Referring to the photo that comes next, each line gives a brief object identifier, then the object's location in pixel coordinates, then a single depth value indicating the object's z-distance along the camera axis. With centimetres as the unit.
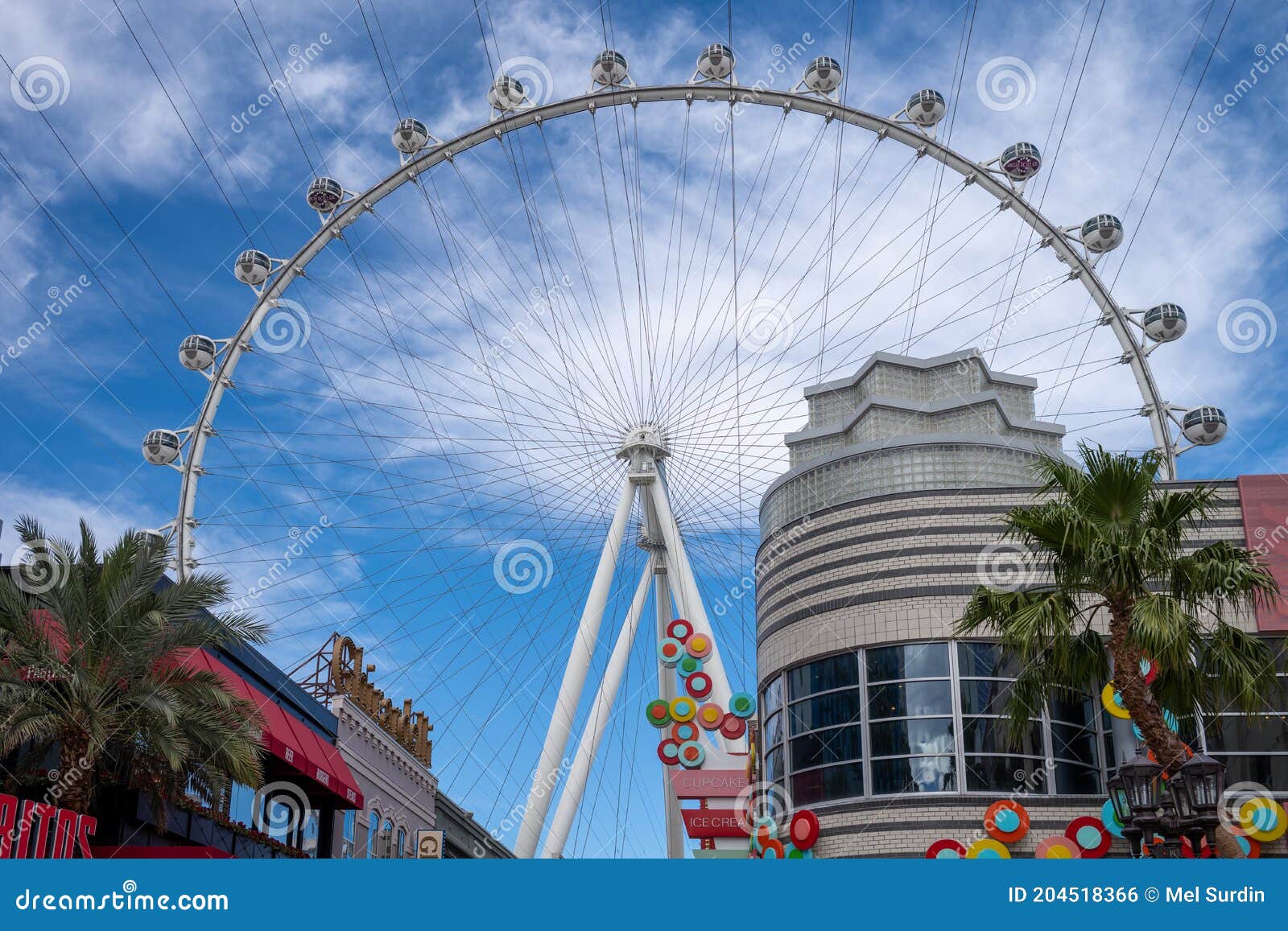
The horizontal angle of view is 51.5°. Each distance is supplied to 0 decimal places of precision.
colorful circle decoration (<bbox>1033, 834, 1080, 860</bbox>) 2692
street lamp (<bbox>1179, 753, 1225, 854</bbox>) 1706
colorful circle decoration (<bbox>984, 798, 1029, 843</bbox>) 2736
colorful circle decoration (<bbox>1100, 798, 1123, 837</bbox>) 2709
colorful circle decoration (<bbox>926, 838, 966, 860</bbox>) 2730
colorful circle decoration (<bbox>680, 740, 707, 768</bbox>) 3488
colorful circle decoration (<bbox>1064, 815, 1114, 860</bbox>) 2705
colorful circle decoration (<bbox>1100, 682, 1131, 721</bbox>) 2756
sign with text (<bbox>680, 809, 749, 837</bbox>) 3375
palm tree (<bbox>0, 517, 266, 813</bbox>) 2102
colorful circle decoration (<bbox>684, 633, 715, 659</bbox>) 3585
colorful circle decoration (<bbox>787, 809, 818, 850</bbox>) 2931
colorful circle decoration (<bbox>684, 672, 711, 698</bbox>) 3588
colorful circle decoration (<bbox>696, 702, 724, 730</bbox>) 3519
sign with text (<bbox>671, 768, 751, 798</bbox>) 3431
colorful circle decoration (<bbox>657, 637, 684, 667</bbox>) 3634
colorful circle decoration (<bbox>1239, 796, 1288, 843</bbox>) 2638
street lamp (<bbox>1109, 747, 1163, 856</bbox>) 1794
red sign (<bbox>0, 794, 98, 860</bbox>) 1941
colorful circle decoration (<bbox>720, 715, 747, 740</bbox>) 3509
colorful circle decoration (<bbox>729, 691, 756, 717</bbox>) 3447
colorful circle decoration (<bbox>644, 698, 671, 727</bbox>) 3575
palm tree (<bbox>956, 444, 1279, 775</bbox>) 1998
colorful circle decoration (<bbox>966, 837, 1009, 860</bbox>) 2697
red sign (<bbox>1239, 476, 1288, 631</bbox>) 2942
